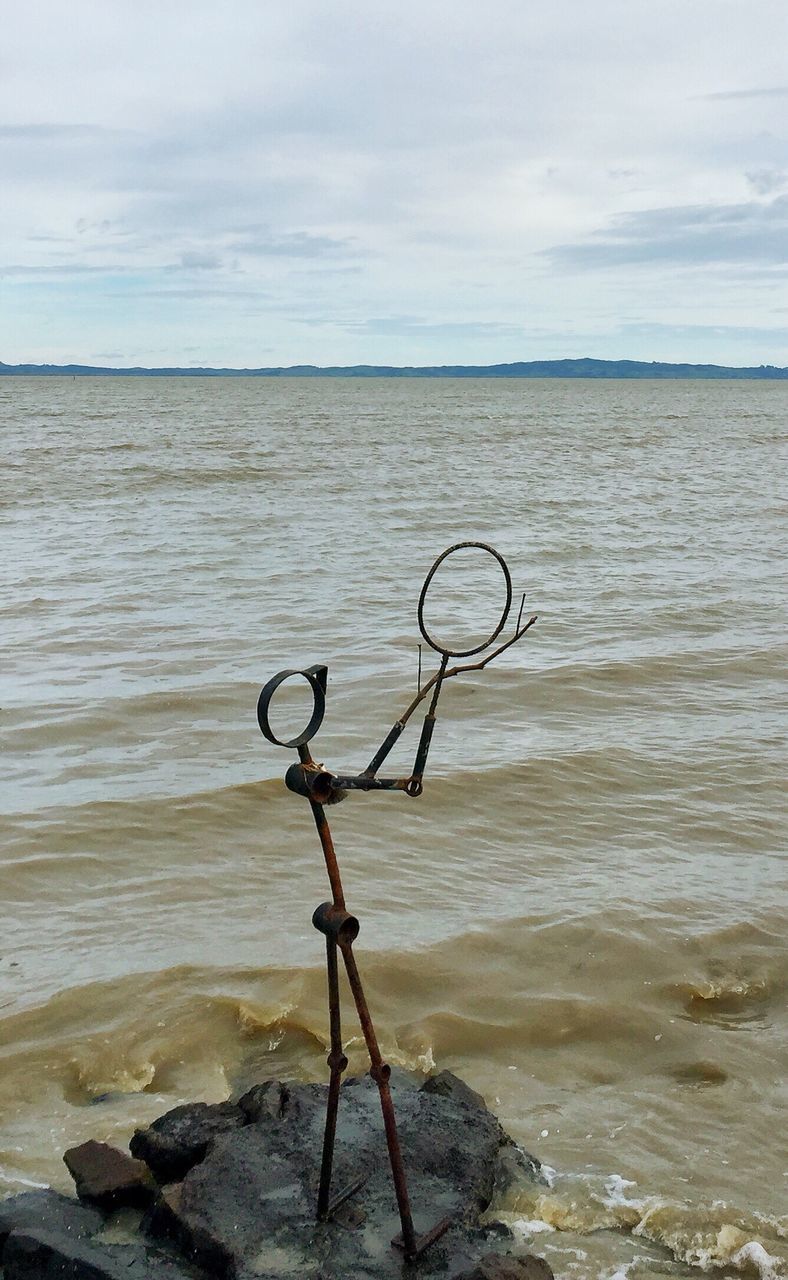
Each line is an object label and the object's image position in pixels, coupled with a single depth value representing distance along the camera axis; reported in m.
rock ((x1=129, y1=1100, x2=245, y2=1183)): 3.05
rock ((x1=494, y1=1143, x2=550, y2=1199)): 3.21
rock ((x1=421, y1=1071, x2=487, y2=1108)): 3.43
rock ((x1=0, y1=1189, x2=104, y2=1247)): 2.77
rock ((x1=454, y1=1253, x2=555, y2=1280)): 2.56
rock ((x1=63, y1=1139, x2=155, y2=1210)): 2.96
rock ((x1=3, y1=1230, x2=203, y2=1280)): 2.62
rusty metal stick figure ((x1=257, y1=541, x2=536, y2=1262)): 2.54
